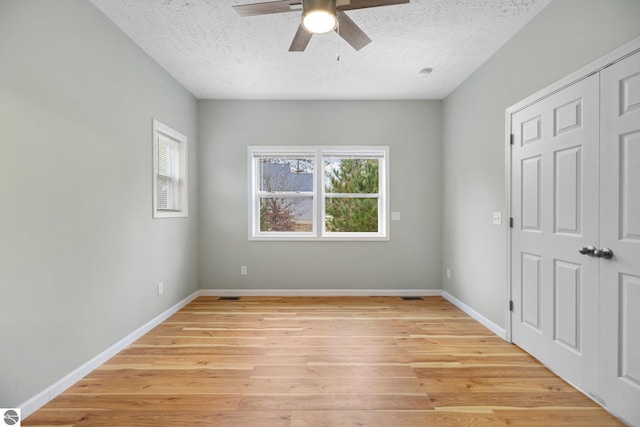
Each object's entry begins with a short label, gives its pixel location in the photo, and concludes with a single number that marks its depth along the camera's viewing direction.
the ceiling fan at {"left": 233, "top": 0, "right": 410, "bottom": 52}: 1.68
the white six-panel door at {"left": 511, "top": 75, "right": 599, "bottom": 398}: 1.93
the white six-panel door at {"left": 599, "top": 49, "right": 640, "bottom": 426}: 1.65
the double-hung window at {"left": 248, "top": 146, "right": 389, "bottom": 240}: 4.39
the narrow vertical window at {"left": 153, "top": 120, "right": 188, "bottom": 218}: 3.28
